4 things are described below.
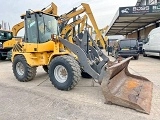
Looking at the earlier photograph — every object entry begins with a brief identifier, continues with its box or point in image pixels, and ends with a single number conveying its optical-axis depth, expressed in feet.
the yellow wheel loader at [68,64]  9.47
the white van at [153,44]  30.16
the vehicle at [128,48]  31.82
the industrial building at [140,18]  34.73
